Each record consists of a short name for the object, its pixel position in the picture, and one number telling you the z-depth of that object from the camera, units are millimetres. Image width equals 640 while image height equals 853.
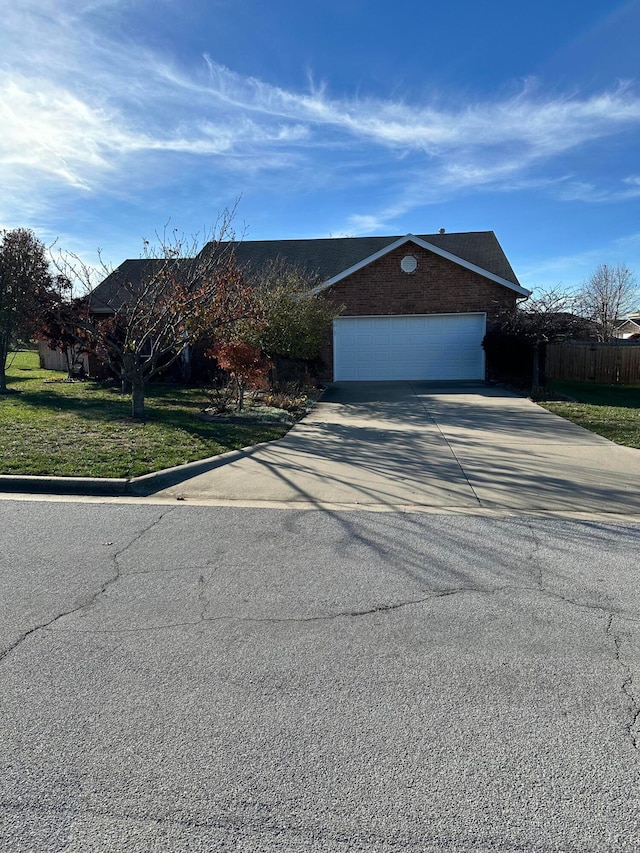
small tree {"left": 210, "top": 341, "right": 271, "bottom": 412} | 11203
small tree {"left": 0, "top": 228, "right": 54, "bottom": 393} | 15094
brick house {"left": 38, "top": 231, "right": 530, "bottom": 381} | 19547
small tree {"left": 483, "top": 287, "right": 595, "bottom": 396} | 15633
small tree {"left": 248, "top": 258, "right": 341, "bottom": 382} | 13758
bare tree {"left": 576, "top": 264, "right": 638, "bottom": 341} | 39512
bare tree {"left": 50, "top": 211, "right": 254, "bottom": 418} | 10836
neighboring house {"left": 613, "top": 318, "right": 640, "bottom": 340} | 46750
